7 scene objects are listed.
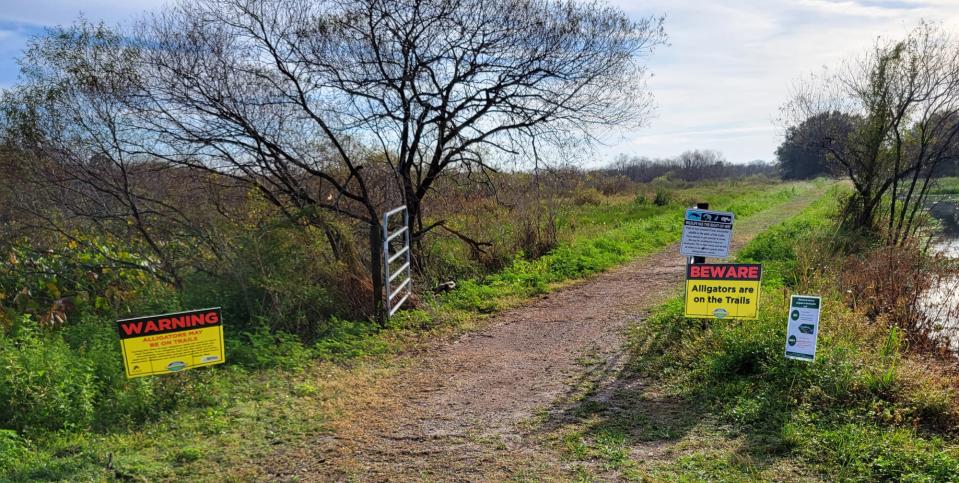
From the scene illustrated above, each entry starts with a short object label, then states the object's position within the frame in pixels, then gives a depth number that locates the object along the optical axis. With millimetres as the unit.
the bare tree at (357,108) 8844
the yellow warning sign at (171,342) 4883
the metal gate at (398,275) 8062
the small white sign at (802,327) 5254
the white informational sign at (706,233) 6879
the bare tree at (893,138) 14836
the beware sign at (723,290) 6242
